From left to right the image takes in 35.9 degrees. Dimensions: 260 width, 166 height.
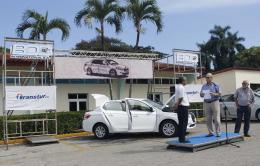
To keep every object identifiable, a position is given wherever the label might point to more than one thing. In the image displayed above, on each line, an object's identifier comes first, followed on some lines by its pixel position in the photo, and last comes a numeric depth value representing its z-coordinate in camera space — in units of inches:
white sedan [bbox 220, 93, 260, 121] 774.5
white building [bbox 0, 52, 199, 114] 915.4
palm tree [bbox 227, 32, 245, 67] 2456.9
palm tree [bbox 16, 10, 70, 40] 906.7
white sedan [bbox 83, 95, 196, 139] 573.9
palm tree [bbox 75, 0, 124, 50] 952.3
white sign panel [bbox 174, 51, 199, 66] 808.9
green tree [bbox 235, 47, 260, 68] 2275.7
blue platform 414.9
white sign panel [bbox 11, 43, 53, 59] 574.2
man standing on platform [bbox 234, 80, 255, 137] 505.4
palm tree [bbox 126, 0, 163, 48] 994.1
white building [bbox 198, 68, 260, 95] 1225.4
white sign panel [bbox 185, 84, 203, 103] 800.3
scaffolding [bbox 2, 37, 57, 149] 568.7
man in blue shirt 464.1
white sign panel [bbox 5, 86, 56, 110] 561.3
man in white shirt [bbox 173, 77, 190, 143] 427.8
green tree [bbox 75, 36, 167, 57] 1831.4
